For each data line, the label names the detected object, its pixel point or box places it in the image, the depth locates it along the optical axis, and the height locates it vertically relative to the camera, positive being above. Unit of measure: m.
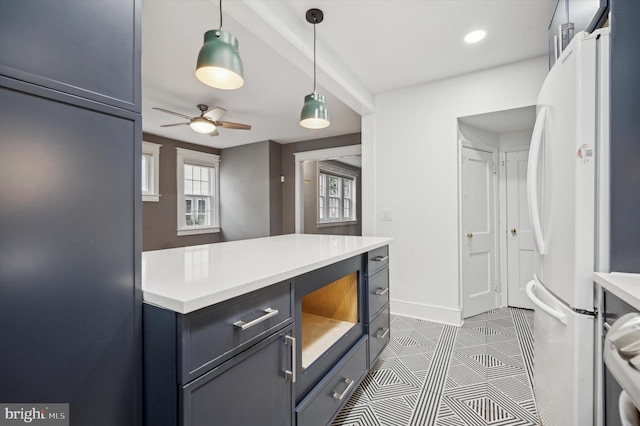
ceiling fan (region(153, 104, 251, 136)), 3.26 +1.09
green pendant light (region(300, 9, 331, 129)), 1.88 +0.68
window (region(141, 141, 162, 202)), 4.73 +0.70
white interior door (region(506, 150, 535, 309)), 3.26 -0.27
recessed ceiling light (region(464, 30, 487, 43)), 2.25 +1.45
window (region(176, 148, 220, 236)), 5.24 +0.39
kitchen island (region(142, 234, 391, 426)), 0.76 -0.42
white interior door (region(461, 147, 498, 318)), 3.04 -0.24
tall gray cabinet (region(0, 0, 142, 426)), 0.60 +0.01
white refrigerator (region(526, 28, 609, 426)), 1.05 -0.03
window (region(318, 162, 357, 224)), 6.61 +0.45
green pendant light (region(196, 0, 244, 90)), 1.21 +0.69
